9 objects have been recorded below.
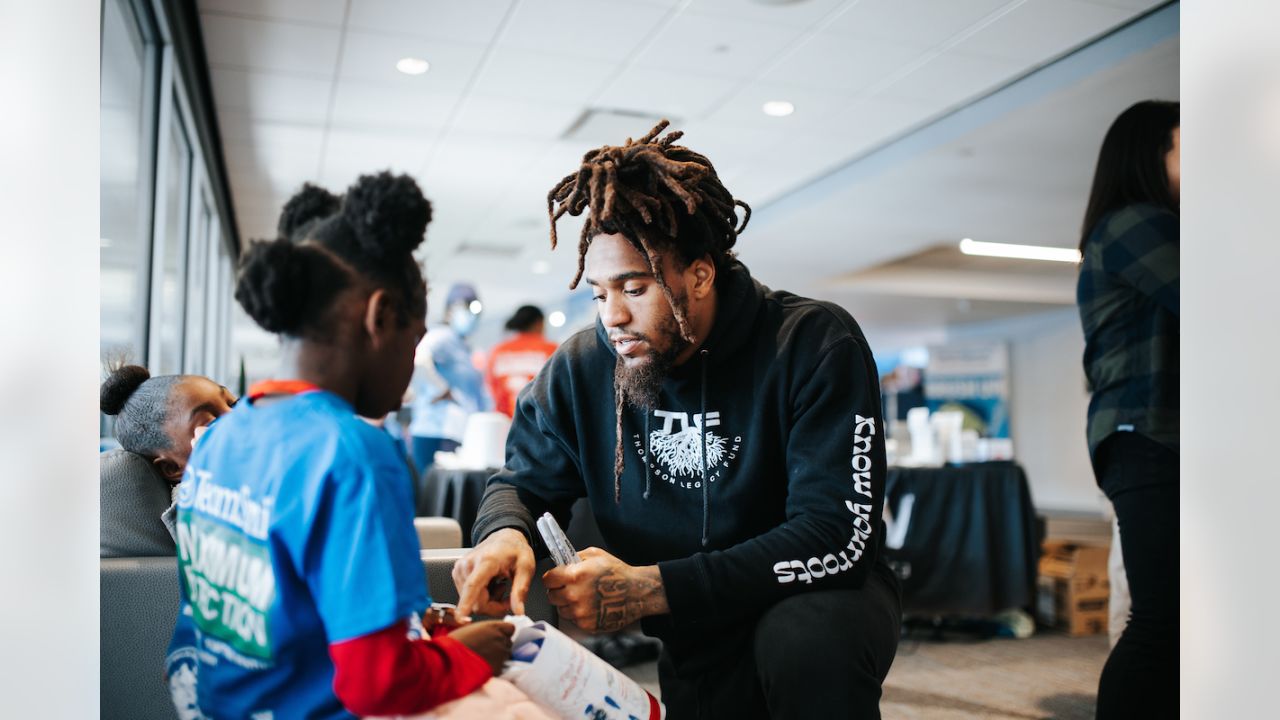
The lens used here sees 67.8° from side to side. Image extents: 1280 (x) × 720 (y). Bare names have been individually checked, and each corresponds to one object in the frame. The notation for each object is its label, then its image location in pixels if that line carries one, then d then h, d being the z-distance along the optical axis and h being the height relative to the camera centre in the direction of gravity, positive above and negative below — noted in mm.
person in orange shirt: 4711 +92
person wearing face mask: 4672 -97
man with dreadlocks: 1245 -136
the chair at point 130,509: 1460 -218
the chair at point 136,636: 1357 -383
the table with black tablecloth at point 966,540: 4051 -678
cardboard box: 4090 -902
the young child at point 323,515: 834 -131
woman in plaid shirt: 1837 +29
